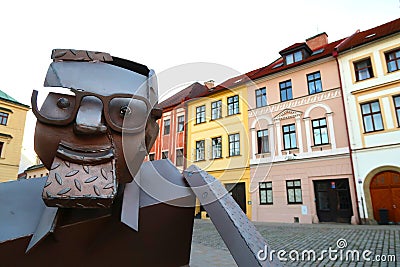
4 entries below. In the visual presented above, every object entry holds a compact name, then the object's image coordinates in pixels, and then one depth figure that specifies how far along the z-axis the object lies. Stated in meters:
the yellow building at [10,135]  21.67
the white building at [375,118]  12.49
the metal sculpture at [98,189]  1.35
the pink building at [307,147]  13.80
